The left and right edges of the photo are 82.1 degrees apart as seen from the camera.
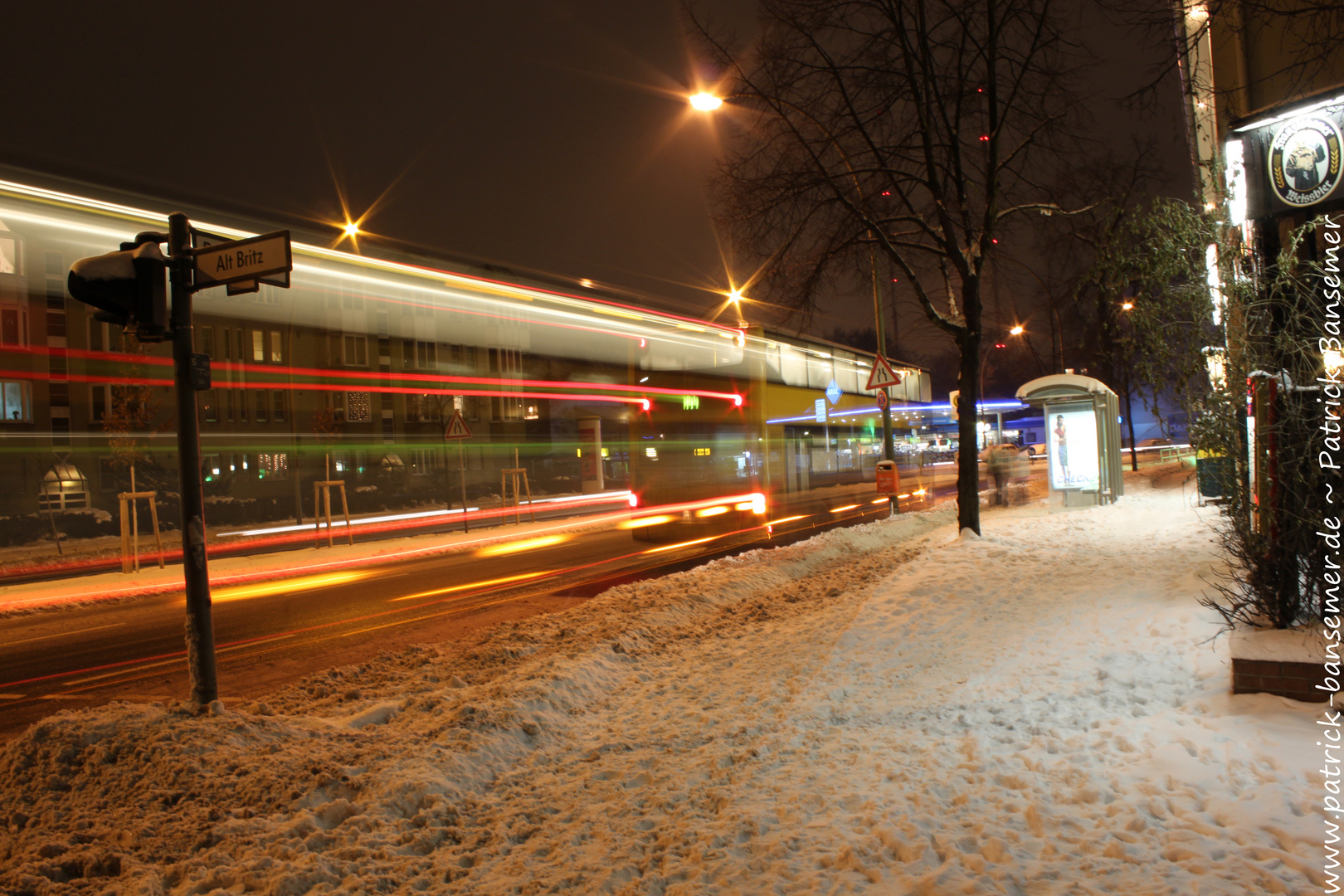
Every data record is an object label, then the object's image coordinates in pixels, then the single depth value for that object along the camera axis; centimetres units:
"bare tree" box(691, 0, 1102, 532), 1208
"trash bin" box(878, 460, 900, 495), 1795
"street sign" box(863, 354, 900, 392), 1503
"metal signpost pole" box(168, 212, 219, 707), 490
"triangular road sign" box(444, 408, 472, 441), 1819
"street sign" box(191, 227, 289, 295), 492
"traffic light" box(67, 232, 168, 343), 470
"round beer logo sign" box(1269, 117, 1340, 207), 580
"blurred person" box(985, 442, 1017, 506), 1909
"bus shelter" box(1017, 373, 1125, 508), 1653
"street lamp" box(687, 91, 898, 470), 1761
